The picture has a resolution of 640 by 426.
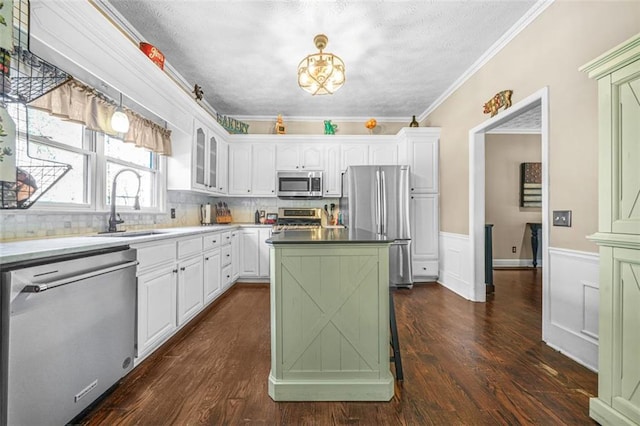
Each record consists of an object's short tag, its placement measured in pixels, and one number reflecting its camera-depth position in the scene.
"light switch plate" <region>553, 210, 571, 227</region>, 2.09
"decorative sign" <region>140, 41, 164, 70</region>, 2.32
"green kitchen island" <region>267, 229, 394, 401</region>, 1.62
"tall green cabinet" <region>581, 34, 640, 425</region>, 1.25
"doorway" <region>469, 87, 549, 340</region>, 3.33
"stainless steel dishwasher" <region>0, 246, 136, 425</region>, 1.12
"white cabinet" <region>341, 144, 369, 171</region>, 4.61
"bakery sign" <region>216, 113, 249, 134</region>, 4.33
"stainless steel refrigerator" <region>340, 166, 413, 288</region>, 3.96
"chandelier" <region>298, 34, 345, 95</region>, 2.44
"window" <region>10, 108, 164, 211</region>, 1.84
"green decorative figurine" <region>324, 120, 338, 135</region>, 4.66
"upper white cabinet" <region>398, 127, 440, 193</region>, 4.20
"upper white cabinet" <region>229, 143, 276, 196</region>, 4.61
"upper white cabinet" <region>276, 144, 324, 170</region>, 4.61
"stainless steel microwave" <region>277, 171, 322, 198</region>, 4.53
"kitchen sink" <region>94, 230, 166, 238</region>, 2.11
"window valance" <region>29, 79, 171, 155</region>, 1.79
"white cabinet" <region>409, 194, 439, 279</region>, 4.16
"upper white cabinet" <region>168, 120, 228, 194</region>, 3.30
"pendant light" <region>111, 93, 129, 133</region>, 2.10
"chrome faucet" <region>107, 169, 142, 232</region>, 2.25
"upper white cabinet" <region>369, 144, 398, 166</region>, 4.58
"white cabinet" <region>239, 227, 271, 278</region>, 4.22
